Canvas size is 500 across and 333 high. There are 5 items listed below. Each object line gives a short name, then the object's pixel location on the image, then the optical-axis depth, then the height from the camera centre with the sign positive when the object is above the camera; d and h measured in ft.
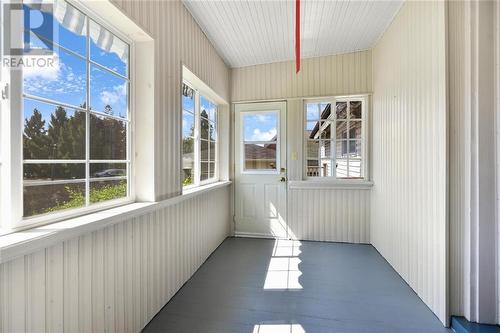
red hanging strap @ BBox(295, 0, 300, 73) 5.96 +3.44
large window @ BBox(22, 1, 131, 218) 4.15 +0.96
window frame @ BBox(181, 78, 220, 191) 10.72 +1.31
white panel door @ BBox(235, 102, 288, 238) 13.79 -0.26
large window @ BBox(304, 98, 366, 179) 13.05 +1.45
